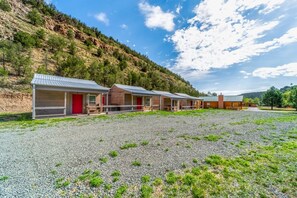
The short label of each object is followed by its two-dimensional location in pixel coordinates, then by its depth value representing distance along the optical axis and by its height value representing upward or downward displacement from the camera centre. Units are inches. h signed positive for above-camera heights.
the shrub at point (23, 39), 997.7 +423.7
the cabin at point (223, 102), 1633.2 +4.7
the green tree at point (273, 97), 1943.9 +78.8
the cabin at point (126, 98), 799.7 +21.8
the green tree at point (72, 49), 1366.9 +489.3
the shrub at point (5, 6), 1147.4 +747.3
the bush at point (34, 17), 1334.3 +762.4
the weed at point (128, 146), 214.2 -64.8
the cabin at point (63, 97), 488.7 +18.1
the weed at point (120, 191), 108.8 -68.1
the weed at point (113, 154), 184.7 -65.8
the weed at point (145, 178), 128.7 -67.7
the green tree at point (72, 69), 924.0 +205.6
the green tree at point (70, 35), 1702.0 +765.2
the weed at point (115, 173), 137.6 -67.3
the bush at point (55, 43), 1221.7 +485.5
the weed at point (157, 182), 124.6 -68.0
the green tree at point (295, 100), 1454.5 +29.1
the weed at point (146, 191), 109.3 -68.2
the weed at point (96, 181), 121.3 -66.8
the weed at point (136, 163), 161.0 -66.8
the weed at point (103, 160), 166.6 -66.0
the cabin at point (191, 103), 1272.4 -7.2
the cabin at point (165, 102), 1007.8 +0.6
